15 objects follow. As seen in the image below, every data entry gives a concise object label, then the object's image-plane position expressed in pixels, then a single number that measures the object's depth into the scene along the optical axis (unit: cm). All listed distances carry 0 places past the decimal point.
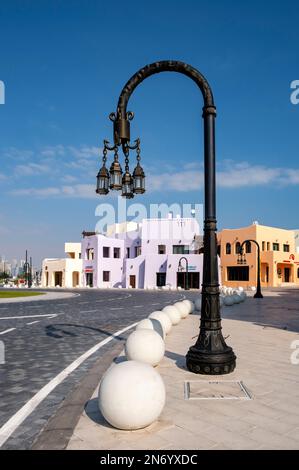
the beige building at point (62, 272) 6569
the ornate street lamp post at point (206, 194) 716
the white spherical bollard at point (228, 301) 2365
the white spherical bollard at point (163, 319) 1119
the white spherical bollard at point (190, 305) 1809
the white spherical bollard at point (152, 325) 956
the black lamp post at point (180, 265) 5347
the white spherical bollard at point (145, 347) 757
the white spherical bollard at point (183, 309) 1611
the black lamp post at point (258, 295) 3189
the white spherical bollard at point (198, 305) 2036
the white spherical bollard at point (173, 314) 1373
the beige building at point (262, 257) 5891
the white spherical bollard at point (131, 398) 454
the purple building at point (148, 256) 5850
